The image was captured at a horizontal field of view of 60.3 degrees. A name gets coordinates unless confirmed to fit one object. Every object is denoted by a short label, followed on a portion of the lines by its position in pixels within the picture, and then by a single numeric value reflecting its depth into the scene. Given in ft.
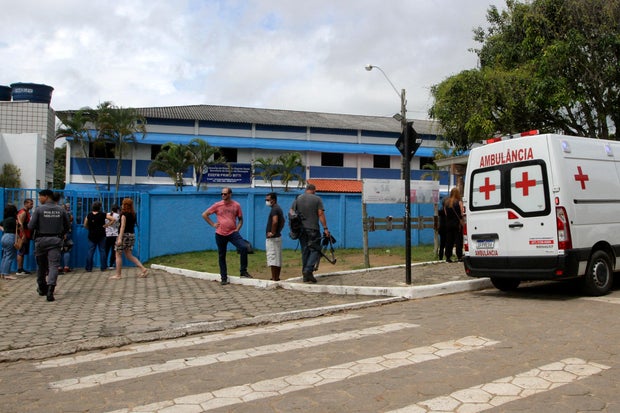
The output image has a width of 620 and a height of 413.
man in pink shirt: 31.71
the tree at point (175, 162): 94.43
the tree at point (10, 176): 75.56
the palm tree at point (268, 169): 101.35
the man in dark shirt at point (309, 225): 30.12
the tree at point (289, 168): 99.66
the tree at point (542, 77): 48.44
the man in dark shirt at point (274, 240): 30.83
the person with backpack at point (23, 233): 36.27
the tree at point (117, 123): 90.53
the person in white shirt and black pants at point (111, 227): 39.45
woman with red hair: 35.06
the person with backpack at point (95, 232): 39.63
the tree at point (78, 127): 90.97
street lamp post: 28.35
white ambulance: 24.07
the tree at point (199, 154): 96.42
